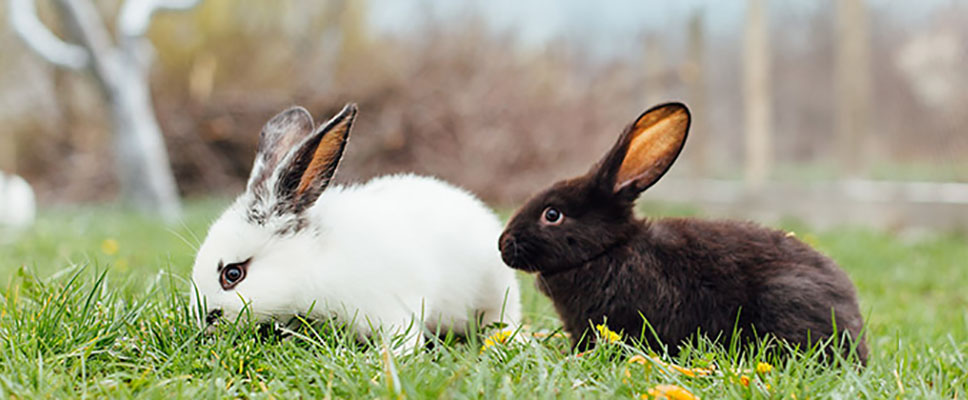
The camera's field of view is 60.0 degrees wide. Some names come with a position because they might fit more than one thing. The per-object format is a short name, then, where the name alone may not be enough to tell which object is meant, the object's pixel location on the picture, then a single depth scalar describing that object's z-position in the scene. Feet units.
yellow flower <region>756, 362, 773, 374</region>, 6.75
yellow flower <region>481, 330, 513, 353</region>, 7.22
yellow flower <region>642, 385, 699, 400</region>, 5.92
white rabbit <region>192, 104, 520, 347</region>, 7.39
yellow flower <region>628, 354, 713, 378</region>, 6.64
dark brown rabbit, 7.88
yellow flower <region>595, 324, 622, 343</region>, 7.34
